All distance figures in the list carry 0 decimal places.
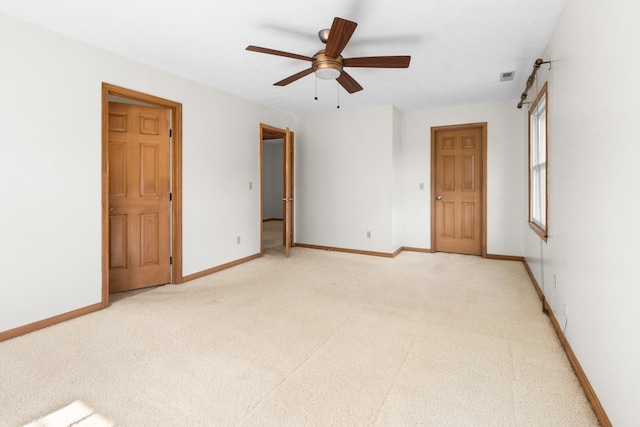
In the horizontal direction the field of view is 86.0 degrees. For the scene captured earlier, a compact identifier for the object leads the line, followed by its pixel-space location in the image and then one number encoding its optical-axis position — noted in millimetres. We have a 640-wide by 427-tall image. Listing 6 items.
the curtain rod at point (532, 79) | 2913
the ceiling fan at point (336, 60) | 2389
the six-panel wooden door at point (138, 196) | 3574
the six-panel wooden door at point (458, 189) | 5352
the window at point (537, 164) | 3666
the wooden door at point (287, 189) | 5301
